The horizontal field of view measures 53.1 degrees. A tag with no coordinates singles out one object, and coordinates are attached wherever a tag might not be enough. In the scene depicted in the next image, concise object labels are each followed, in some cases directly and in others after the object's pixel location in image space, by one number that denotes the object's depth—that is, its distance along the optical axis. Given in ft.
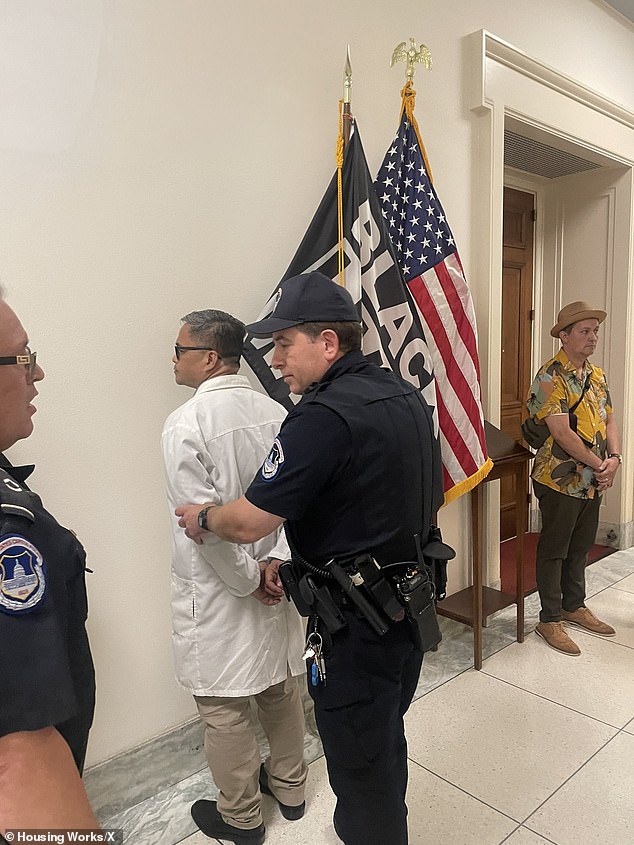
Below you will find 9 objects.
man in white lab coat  5.78
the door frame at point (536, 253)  14.30
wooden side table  9.29
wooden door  14.29
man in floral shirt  9.94
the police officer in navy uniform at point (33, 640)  2.03
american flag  8.47
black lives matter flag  7.64
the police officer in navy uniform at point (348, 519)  4.56
